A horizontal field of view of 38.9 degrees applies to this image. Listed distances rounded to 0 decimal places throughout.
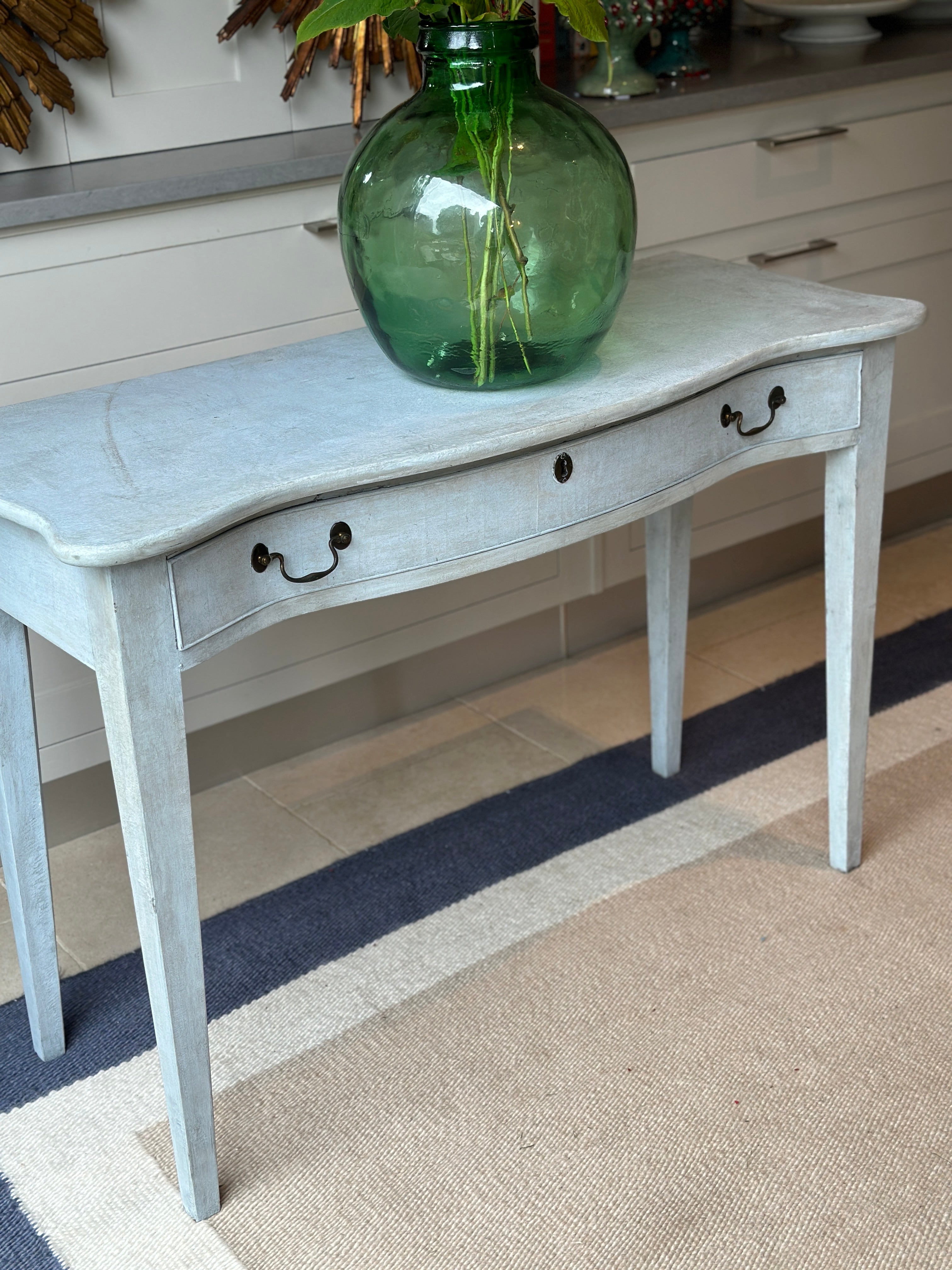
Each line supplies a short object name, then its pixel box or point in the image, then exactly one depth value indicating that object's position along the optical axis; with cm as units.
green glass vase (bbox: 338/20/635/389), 116
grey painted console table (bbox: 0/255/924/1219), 106
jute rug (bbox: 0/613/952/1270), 126
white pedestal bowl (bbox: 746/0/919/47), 245
